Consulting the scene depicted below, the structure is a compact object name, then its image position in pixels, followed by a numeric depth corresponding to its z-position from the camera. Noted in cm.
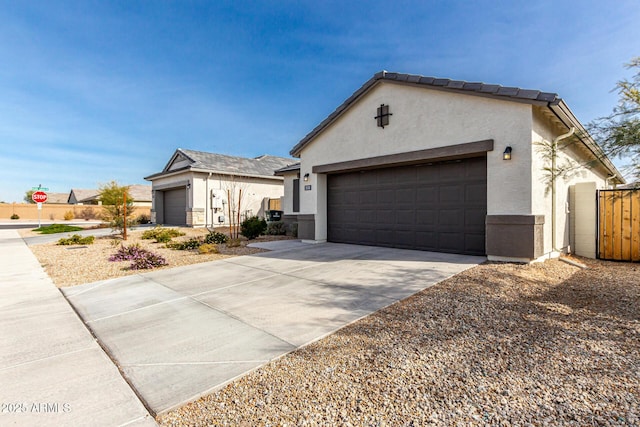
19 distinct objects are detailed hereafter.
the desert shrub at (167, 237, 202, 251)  1010
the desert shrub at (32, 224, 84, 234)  1741
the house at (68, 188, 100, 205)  4941
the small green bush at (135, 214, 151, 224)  2296
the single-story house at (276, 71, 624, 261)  652
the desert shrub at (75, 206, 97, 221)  3541
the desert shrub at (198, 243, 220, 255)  897
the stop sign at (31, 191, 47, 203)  2366
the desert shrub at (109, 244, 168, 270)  719
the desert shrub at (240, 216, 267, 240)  1199
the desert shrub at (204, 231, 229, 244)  1089
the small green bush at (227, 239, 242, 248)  1043
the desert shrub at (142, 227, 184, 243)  1191
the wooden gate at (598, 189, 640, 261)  741
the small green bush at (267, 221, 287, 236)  1441
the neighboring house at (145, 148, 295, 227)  1812
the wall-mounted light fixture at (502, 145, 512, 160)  653
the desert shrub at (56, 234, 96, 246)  1174
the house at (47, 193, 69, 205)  5592
